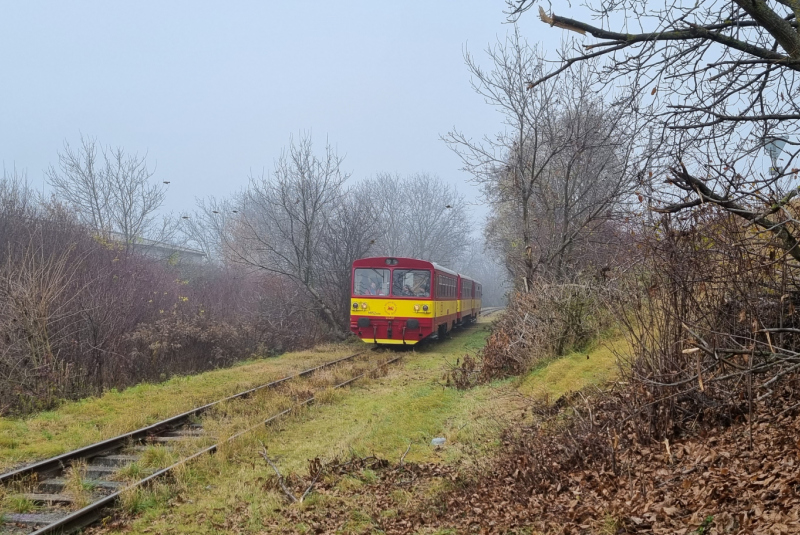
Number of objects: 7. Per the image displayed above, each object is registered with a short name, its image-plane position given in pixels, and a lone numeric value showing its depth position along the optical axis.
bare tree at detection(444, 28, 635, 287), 15.07
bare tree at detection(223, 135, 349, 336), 22.19
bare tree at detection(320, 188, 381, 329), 23.22
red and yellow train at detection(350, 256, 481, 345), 18.47
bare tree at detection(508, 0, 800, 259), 4.55
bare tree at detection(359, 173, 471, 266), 59.91
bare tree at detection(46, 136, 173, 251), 30.70
